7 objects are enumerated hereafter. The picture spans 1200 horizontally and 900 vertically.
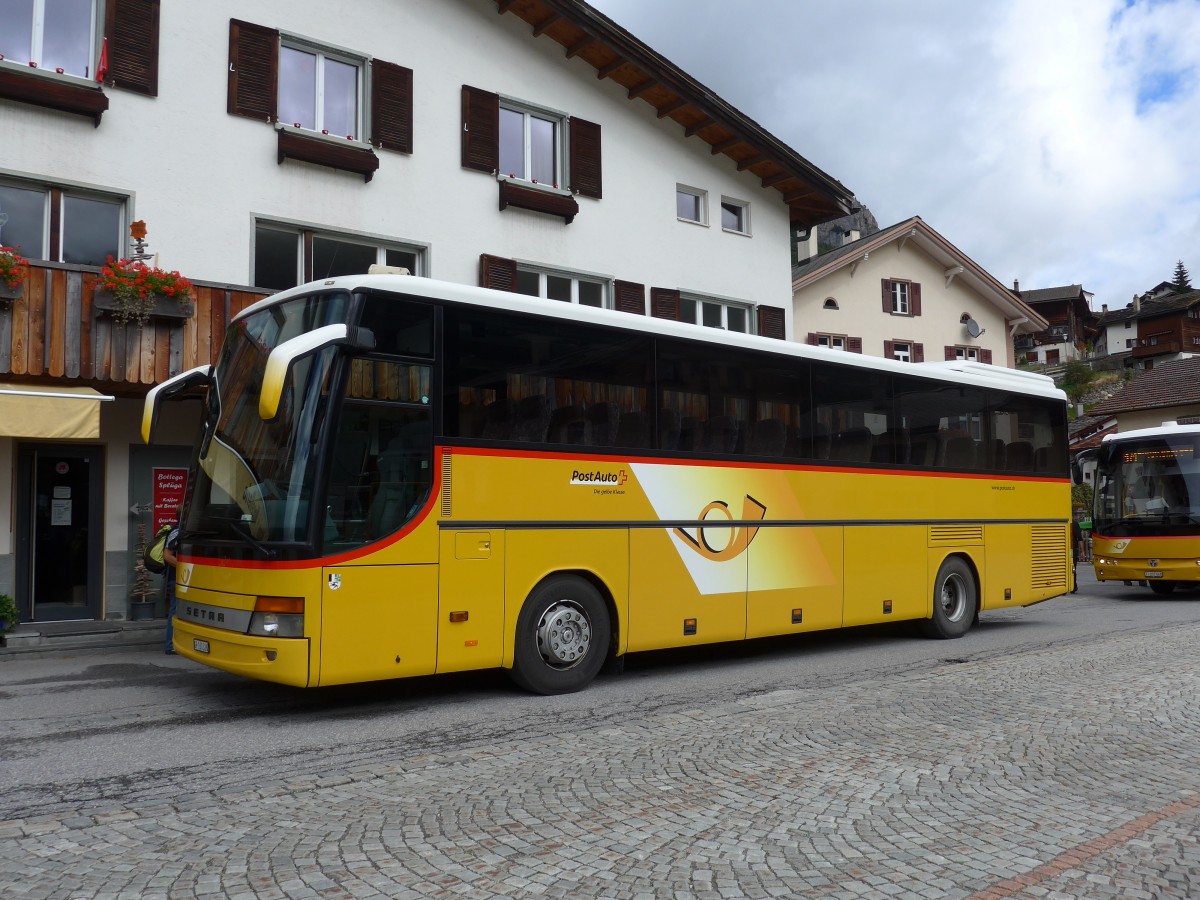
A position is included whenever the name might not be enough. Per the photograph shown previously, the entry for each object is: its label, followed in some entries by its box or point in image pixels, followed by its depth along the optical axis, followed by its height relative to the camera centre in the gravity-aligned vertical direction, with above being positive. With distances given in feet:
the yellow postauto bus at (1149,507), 60.44 +0.00
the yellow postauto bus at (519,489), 23.84 +0.67
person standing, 34.84 -1.46
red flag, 44.42 +19.52
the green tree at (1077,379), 249.75 +32.20
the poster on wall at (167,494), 46.91 +1.04
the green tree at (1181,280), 387.55 +86.67
